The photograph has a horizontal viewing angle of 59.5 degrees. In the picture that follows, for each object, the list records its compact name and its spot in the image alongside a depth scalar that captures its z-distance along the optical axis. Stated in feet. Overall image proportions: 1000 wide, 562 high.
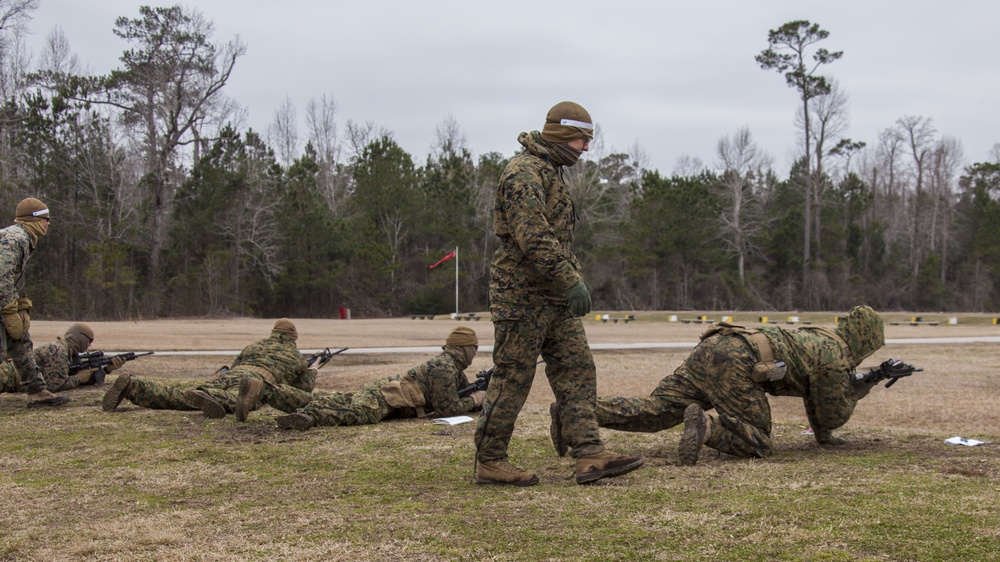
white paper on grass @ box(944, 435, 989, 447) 21.11
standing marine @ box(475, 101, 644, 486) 16.01
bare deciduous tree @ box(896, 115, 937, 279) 191.07
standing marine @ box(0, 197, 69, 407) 25.67
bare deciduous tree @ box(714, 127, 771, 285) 176.45
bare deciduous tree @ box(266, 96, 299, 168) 212.64
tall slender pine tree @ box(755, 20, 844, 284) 169.89
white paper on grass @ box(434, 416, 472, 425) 25.73
